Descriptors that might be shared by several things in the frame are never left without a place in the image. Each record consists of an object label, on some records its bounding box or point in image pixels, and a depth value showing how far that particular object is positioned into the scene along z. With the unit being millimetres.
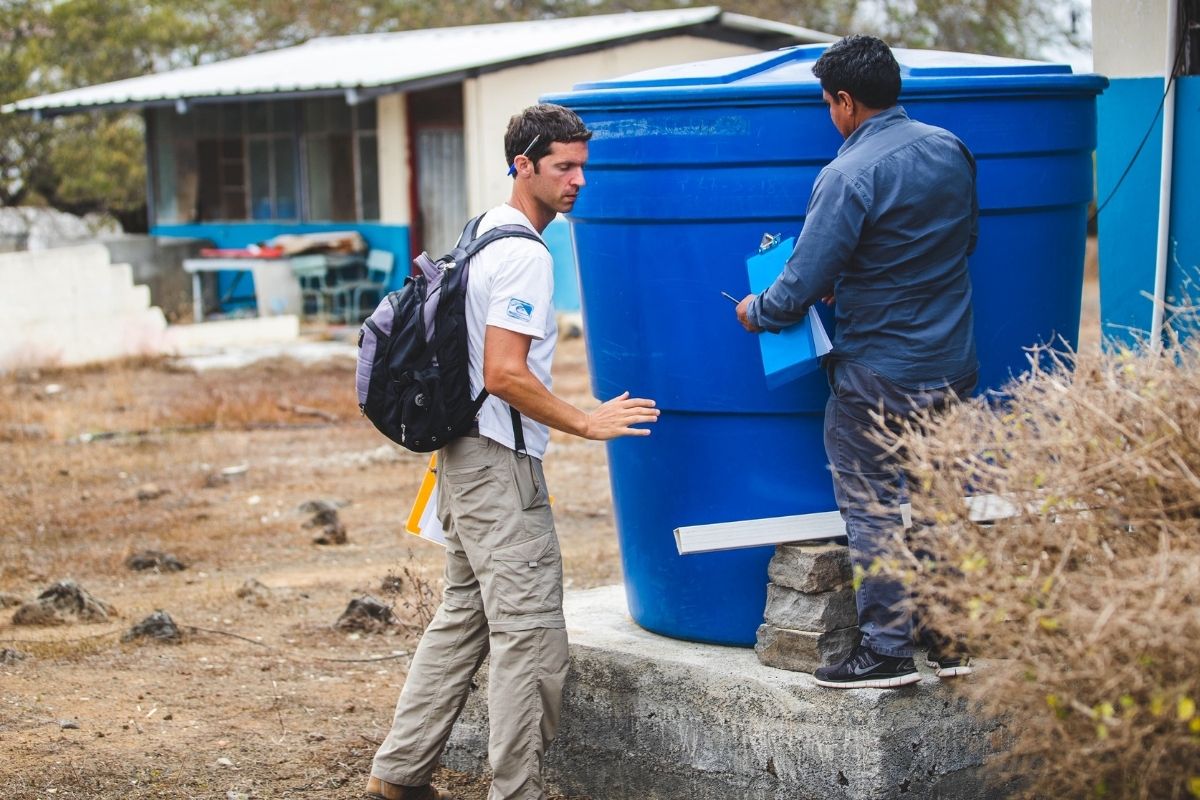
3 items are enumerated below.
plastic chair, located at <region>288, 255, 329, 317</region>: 17750
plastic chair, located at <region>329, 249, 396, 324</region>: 17875
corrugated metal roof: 16953
